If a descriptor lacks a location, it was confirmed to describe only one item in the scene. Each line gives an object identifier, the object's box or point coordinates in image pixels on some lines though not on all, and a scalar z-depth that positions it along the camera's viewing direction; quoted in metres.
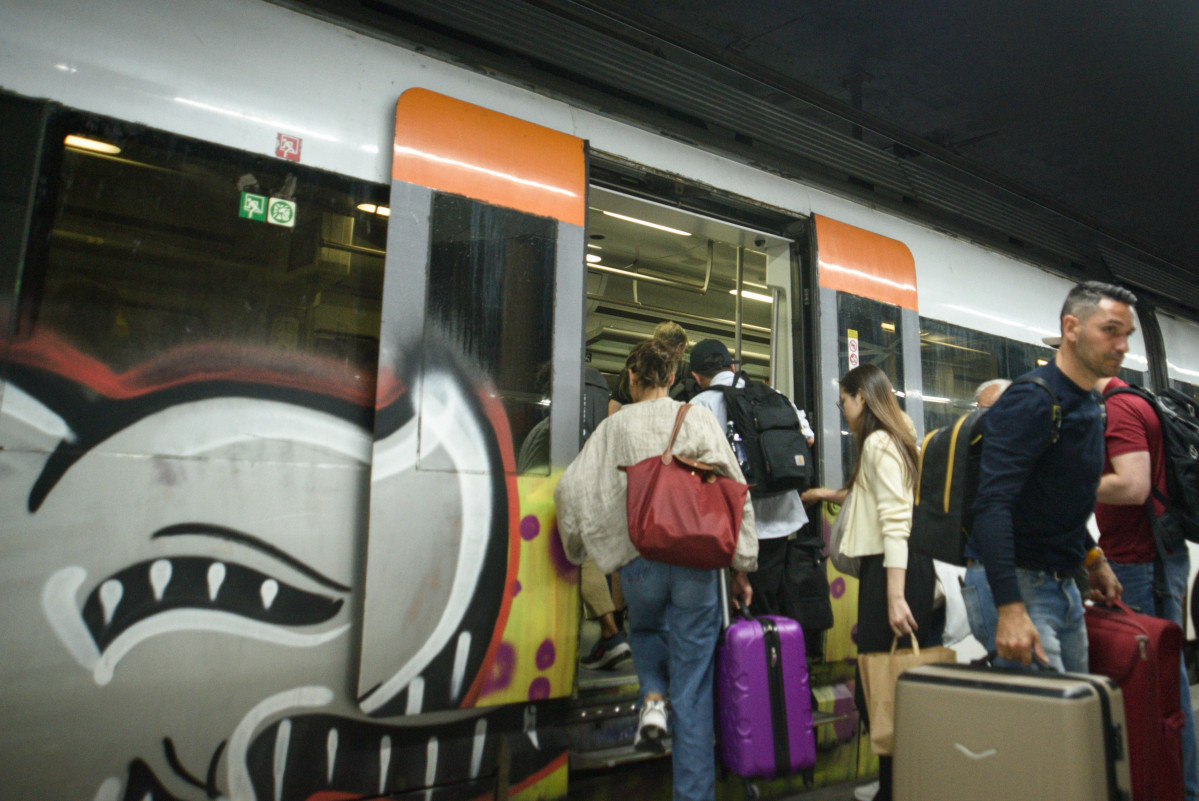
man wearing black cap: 3.45
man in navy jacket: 2.06
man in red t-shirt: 2.59
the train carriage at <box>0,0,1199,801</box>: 2.09
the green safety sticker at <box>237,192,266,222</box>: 2.45
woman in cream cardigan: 2.70
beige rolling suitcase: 1.74
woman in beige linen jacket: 2.69
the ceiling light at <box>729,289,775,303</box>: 6.76
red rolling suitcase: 2.08
